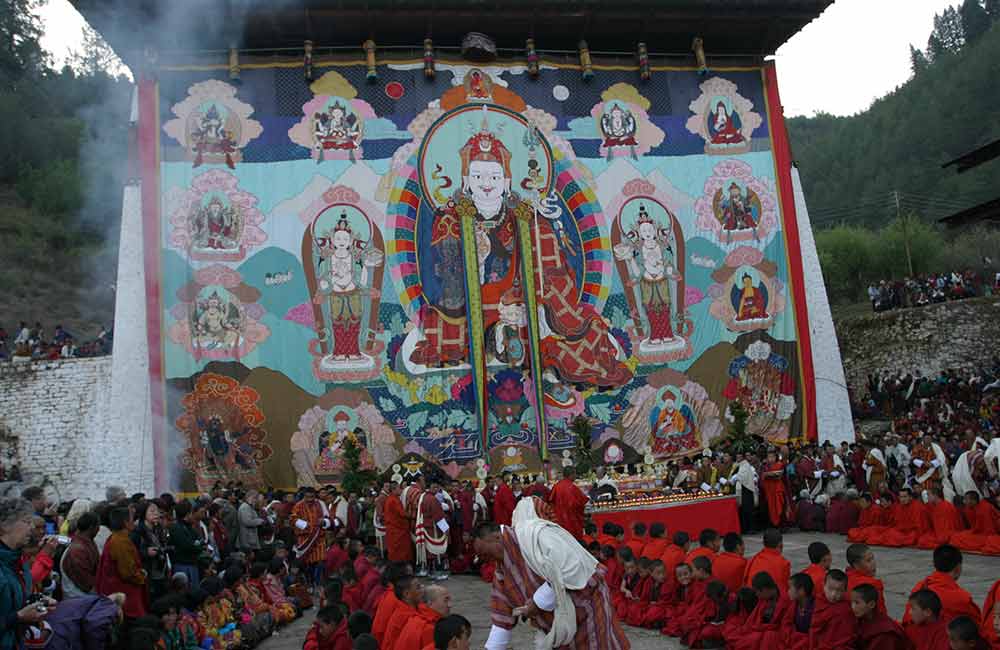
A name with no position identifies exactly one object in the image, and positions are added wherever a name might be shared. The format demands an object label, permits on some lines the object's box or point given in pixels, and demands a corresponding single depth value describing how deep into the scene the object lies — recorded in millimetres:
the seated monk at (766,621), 6273
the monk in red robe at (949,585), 5562
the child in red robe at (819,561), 6539
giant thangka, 17031
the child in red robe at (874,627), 5324
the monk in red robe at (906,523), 11586
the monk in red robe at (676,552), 8289
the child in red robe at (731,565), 7738
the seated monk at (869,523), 12242
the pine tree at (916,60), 62469
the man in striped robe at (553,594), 4328
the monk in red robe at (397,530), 11984
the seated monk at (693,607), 7400
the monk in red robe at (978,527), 10688
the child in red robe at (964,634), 4527
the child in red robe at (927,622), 5215
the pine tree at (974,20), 54906
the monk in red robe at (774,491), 14047
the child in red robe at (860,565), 5945
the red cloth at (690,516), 11891
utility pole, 37750
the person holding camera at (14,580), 3986
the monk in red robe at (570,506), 10609
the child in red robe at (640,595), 8258
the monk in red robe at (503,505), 13156
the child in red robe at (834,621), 5516
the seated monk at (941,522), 11202
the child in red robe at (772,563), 7141
